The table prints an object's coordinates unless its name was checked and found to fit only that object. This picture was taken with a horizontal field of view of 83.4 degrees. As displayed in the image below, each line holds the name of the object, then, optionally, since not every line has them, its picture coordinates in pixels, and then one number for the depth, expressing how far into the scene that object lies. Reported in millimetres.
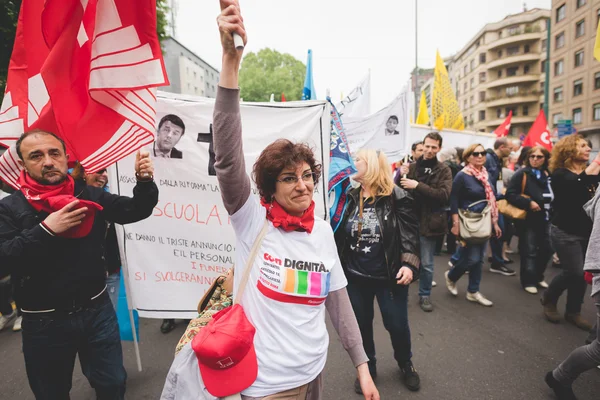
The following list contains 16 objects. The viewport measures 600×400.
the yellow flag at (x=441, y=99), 7963
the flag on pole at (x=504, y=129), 9633
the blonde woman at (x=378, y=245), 2428
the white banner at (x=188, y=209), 2633
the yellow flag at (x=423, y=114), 9695
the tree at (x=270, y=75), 28812
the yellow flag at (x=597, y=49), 2951
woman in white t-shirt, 1233
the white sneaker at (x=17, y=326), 3809
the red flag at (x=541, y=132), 7324
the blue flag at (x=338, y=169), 2646
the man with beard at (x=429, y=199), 3857
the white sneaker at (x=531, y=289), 4469
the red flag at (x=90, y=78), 1843
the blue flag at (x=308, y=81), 3555
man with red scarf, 1597
